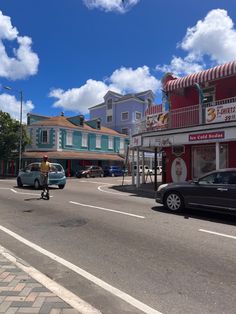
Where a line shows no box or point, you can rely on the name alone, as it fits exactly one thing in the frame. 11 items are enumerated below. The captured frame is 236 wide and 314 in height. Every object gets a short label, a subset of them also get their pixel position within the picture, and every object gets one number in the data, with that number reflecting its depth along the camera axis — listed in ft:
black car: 22.48
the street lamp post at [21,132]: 86.47
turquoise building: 98.94
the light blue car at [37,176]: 47.09
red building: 38.30
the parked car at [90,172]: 93.10
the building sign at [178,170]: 46.59
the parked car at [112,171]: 104.27
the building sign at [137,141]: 47.45
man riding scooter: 32.26
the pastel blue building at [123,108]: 125.09
